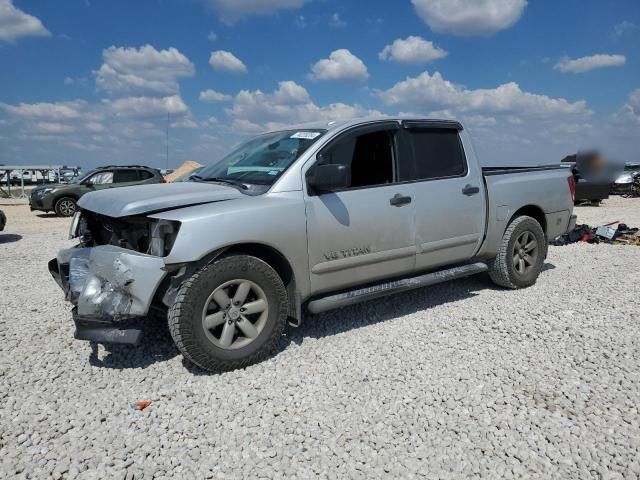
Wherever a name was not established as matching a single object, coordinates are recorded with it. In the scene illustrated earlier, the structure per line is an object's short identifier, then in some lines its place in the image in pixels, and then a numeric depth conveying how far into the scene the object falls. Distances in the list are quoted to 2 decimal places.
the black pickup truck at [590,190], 15.85
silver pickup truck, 3.27
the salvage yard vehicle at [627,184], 21.14
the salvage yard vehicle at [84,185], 14.84
